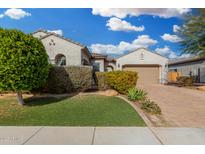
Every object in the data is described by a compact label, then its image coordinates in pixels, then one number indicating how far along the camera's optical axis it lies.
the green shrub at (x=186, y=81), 14.19
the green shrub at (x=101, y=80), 7.88
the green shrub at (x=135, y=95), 6.42
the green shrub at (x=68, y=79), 7.28
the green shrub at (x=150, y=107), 5.18
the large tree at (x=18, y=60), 5.17
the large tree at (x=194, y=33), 11.40
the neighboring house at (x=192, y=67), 17.00
